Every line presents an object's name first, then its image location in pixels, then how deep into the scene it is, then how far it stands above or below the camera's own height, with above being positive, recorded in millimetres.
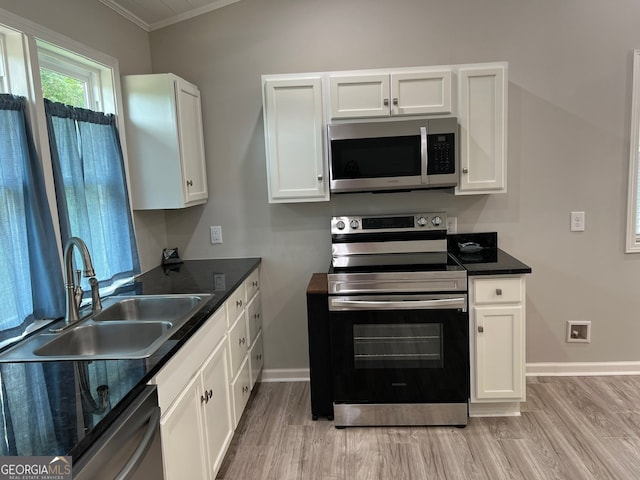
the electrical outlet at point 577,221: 3191 -269
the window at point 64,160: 1887 +209
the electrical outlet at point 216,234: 3355 -253
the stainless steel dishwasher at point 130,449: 1146 -657
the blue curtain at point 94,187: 2188 +84
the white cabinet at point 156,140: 2781 +357
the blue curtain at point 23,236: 1840 -117
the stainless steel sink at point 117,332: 1697 -520
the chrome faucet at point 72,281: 1858 -322
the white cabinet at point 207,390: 1687 -835
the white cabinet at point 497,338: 2678 -864
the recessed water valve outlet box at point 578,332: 3279 -1031
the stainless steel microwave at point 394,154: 2777 +205
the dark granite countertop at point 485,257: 2648 -443
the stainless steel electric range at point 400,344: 2666 -874
